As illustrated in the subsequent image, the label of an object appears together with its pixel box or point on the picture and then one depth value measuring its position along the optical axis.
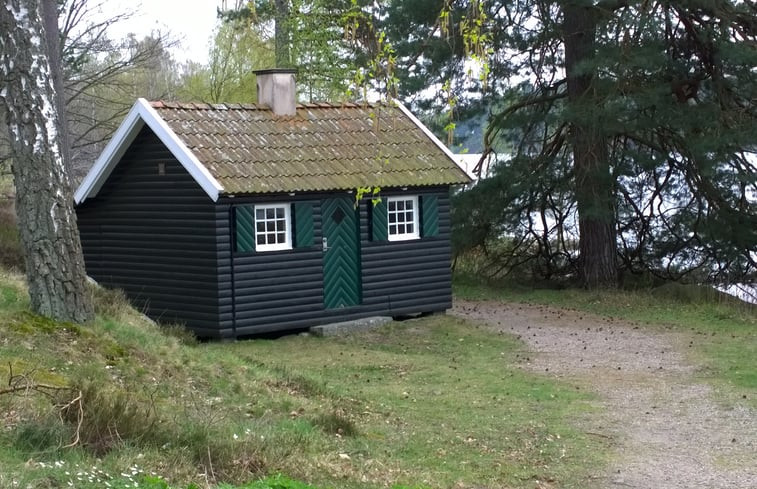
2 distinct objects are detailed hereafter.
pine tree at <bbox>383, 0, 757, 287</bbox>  21.31
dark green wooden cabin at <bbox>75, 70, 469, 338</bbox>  17.69
